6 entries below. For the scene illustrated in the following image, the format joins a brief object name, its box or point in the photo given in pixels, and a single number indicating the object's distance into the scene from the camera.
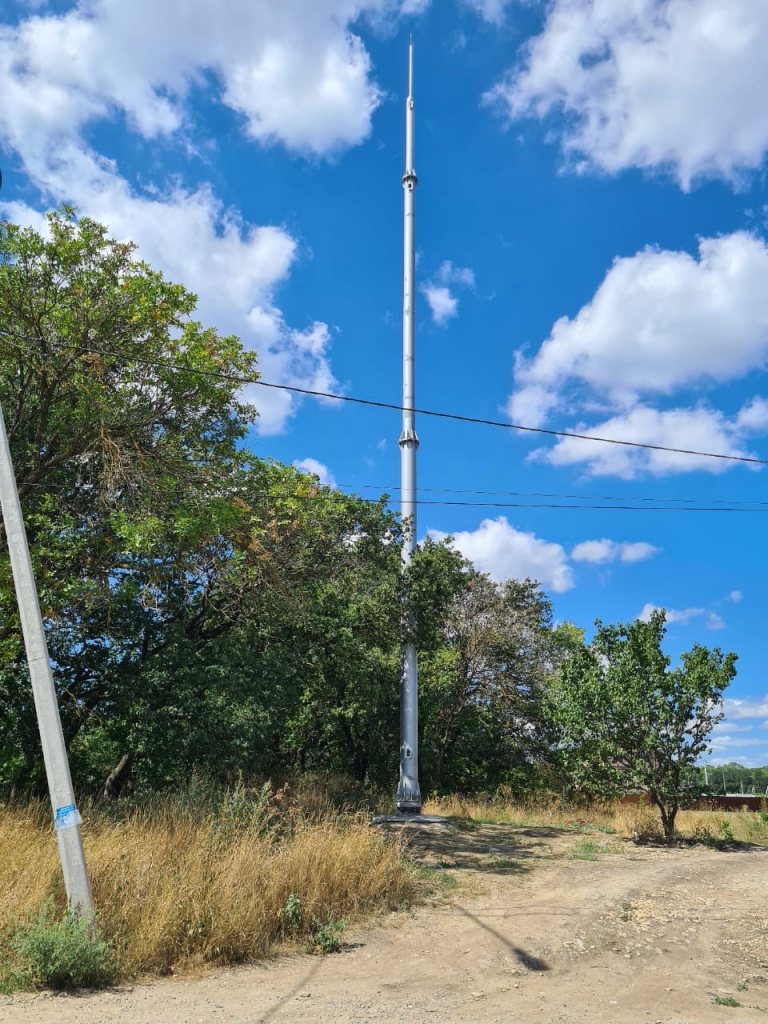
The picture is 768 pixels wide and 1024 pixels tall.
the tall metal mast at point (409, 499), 15.70
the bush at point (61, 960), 5.32
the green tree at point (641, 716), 13.30
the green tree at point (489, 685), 25.23
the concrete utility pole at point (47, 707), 6.09
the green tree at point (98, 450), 10.94
